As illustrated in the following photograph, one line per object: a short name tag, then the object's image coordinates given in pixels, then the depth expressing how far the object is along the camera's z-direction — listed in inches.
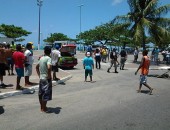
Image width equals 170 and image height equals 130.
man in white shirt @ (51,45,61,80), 279.8
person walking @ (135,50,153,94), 227.3
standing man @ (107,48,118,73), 401.6
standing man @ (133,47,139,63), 653.2
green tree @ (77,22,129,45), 1132.9
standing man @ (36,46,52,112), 159.0
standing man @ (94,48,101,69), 440.1
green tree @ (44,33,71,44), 1606.4
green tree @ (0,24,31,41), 1155.9
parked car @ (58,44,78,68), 437.1
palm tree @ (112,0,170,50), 446.7
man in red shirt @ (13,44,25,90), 217.9
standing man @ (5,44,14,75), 274.7
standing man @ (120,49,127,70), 440.4
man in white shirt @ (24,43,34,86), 239.5
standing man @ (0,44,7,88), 224.9
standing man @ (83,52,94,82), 288.1
